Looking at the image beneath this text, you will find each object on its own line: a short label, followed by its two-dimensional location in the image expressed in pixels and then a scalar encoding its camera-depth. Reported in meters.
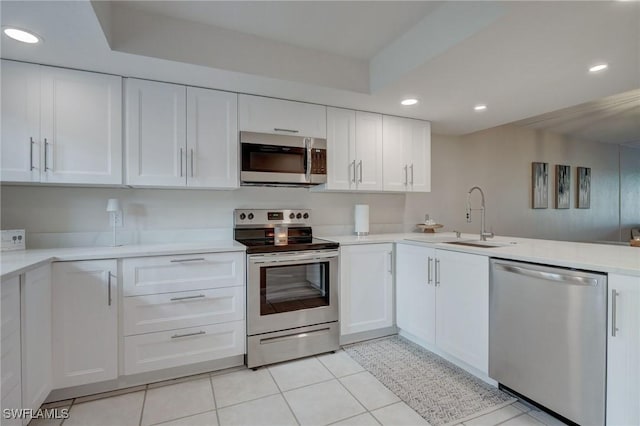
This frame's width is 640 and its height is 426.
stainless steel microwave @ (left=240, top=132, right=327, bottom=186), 2.52
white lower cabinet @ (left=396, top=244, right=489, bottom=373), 2.08
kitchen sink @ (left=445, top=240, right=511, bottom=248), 2.45
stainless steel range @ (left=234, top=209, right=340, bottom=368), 2.30
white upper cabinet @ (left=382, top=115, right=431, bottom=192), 3.15
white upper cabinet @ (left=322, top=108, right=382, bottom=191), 2.87
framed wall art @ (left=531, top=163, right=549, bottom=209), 4.75
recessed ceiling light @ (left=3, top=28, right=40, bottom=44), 1.61
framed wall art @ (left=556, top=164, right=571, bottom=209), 5.10
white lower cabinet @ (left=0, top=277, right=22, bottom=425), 1.35
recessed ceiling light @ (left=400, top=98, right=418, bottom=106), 2.66
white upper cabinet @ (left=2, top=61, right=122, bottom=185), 1.91
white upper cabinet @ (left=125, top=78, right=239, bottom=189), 2.20
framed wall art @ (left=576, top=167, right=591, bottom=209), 5.45
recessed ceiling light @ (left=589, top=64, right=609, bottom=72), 1.97
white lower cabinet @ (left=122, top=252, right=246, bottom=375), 2.02
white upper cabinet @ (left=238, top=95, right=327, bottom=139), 2.52
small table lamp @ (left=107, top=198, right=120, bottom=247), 2.24
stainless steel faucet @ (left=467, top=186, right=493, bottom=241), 2.69
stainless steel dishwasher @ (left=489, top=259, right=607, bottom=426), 1.49
